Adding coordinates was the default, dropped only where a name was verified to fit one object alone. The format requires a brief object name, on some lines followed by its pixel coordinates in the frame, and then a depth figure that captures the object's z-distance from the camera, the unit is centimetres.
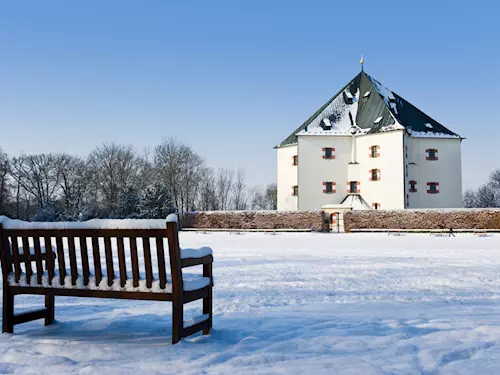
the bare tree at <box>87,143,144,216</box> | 6925
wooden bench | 464
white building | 4612
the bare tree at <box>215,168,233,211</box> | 8606
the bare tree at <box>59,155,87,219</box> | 6931
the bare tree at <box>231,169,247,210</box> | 8938
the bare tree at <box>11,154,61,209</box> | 6781
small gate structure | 4391
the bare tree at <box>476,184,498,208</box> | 9769
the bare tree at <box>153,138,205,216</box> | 7054
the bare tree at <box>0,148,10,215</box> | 6288
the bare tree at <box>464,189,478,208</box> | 10554
